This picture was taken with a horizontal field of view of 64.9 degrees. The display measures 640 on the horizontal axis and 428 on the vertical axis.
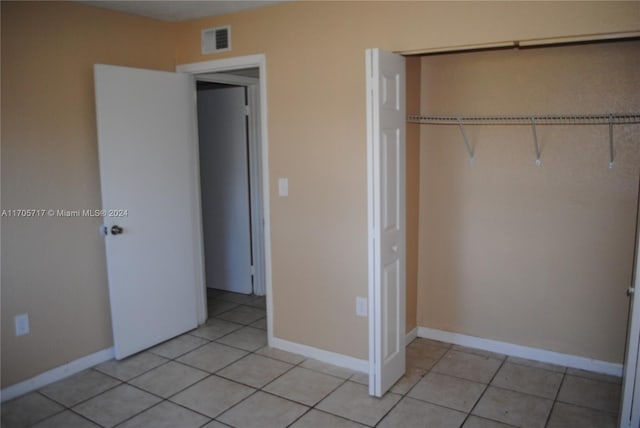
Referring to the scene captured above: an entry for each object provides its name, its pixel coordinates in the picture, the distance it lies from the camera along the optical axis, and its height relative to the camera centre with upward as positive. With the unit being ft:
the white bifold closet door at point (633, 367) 7.72 -3.27
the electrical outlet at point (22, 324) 10.02 -3.09
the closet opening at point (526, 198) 10.00 -0.85
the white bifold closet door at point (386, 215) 8.82 -0.98
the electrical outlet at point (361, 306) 10.77 -3.09
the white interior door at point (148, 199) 11.10 -0.76
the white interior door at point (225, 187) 15.93 -0.71
